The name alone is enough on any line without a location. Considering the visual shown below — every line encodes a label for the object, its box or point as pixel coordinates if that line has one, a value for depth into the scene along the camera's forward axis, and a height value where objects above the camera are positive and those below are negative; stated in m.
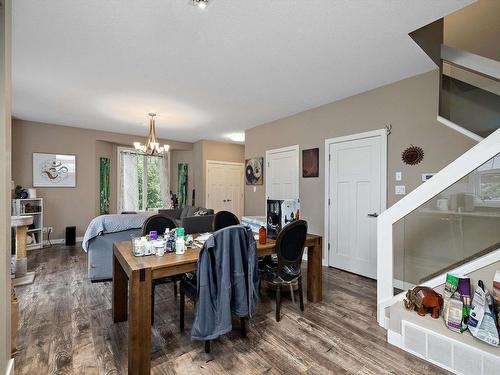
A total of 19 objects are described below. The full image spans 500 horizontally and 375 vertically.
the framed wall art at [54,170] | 5.18 +0.36
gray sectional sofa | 3.16 -0.67
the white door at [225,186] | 6.75 +0.00
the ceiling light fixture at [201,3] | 1.78 +1.34
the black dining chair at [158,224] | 2.63 -0.43
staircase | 1.75 -0.34
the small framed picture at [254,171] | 5.25 +0.33
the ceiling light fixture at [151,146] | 4.33 +0.73
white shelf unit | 4.72 -0.64
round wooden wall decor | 2.92 +0.37
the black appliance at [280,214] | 2.54 -0.30
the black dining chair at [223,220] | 3.15 -0.45
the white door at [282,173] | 4.48 +0.25
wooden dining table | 1.54 -0.68
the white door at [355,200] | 3.34 -0.22
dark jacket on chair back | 1.74 -0.71
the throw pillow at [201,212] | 4.77 -0.52
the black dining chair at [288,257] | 2.24 -0.67
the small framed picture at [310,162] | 4.09 +0.40
